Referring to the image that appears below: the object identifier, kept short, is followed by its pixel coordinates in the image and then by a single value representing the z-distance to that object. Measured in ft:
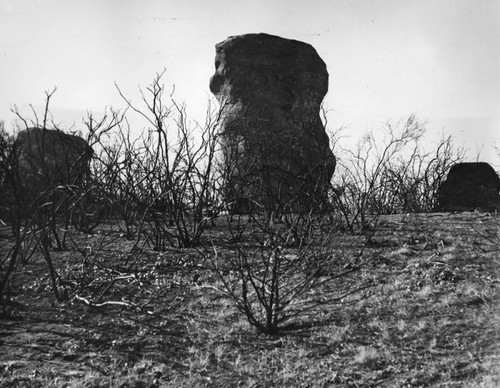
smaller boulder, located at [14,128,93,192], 38.53
